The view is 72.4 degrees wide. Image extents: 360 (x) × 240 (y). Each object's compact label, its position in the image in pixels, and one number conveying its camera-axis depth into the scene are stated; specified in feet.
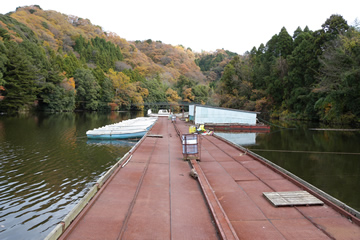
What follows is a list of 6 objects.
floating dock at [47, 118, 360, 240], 15.78
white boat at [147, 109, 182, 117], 179.22
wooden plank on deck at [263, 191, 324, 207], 20.18
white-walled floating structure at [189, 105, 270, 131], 105.50
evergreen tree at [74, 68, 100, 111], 231.52
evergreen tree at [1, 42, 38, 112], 154.51
